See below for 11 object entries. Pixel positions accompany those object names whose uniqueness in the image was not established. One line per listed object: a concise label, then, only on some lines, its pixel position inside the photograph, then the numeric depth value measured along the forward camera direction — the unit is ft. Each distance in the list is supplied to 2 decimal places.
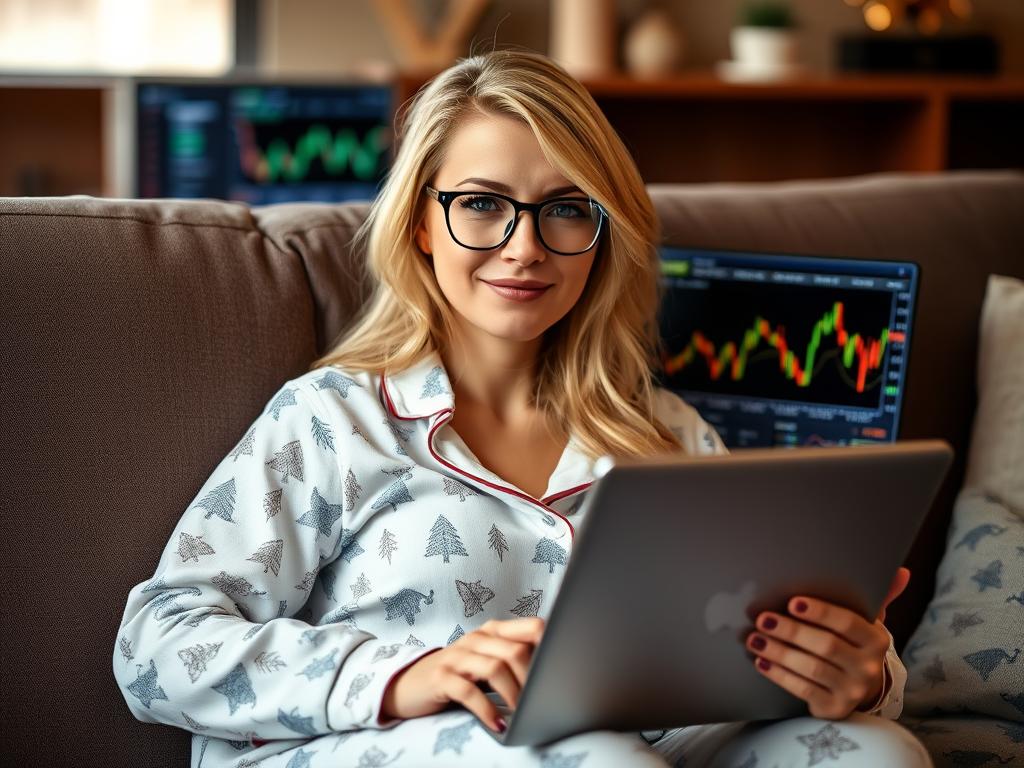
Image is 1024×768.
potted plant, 11.12
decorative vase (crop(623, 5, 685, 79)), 11.10
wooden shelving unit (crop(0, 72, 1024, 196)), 11.05
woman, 3.52
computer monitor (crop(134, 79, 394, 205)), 9.99
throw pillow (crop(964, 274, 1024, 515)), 5.37
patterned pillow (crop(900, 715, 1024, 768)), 4.45
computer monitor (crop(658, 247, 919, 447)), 5.27
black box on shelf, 11.32
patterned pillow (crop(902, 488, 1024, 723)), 4.66
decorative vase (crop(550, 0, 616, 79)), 10.89
